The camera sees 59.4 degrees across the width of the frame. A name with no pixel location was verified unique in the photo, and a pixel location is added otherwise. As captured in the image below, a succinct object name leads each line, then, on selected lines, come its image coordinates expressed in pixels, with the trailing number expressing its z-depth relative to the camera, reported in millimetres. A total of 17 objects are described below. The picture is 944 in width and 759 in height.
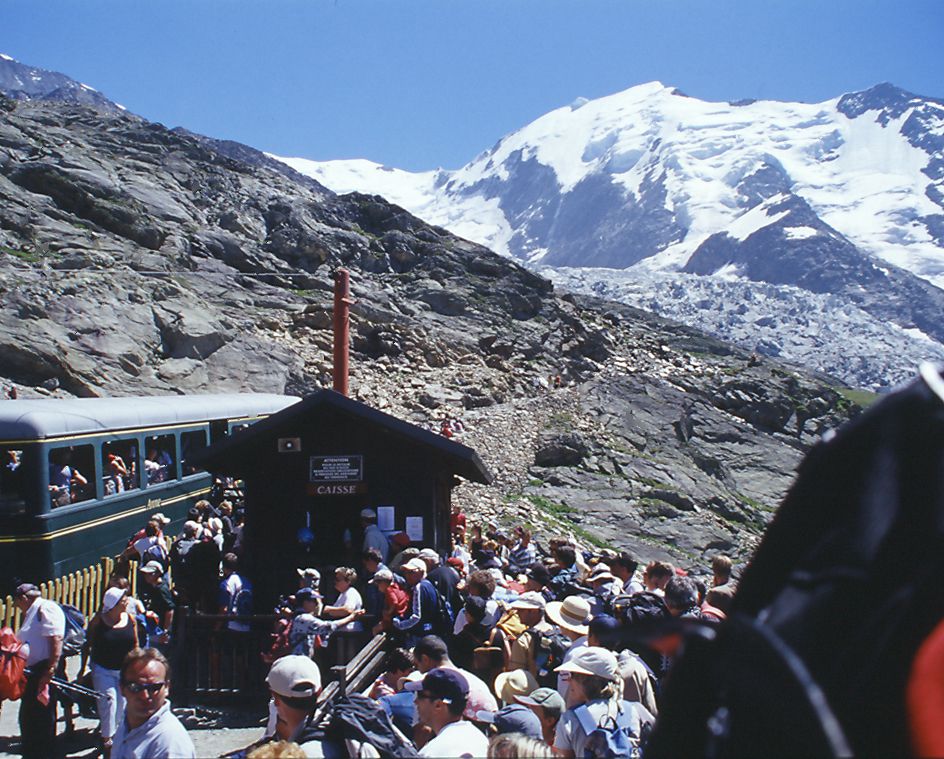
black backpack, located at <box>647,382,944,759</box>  1068
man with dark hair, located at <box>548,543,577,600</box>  9134
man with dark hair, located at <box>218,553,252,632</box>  10172
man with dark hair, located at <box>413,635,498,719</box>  5809
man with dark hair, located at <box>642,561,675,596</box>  7980
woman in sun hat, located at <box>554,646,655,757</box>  5035
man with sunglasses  4941
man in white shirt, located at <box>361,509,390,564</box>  11578
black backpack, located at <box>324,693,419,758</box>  4488
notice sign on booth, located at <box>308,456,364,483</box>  12492
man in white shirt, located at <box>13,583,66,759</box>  7836
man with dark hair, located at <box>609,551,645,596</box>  9258
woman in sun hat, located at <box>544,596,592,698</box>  6926
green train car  12977
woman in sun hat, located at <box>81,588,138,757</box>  7867
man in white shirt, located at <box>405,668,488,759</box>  5102
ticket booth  12430
